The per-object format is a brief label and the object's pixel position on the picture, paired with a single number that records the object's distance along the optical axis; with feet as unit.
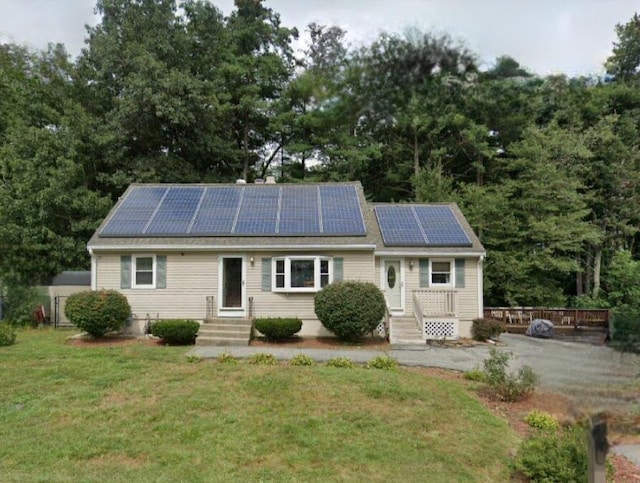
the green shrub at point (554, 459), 14.25
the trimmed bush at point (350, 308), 37.96
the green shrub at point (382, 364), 29.30
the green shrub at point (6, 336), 35.94
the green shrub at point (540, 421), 19.28
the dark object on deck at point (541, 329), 50.75
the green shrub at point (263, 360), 29.25
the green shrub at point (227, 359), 29.43
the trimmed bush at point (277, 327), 38.63
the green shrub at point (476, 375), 27.55
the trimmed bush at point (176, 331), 37.06
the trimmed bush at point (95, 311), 37.32
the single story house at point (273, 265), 42.86
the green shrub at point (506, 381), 23.59
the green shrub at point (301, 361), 29.50
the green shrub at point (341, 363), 29.09
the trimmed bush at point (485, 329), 43.70
